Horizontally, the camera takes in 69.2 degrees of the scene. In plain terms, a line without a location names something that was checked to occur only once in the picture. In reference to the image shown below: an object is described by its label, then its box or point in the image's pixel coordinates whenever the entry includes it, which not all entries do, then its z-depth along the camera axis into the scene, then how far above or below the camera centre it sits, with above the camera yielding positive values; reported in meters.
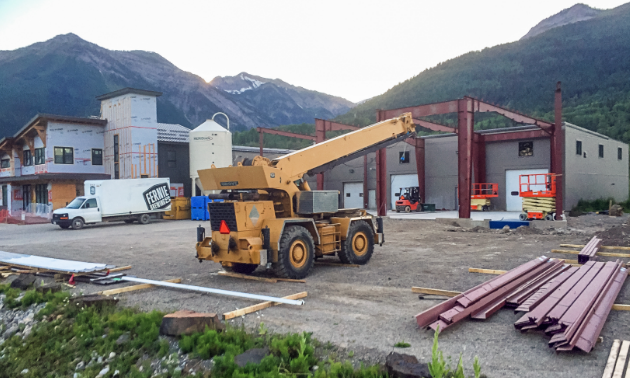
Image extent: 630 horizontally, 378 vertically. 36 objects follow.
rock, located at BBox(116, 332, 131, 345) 6.36 -2.10
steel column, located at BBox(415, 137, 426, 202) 35.56 +1.42
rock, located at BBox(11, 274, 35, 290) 9.52 -1.92
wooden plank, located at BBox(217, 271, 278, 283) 9.68 -1.99
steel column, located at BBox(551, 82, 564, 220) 21.61 +1.21
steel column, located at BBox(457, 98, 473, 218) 21.73 +1.55
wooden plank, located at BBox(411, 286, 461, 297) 7.90 -1.91
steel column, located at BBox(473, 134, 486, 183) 33.56 +1.86
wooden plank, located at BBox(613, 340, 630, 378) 4.34 -1.82
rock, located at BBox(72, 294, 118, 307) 7.68 -1.89
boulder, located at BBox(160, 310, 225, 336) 6.00 -1.80
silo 34.88 +3.04
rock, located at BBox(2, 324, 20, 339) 7.79 -2.41
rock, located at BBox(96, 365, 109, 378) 5.91 -2.39
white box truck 25.91 -0.84
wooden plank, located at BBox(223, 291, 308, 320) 6.81 -1.91
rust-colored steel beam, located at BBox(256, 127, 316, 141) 31.36 +3.90
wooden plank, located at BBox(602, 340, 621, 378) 4.39 -1.84
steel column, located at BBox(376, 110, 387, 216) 26.11 +0.22
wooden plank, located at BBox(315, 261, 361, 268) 11.38 -2.00
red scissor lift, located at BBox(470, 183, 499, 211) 32.11 -0.84
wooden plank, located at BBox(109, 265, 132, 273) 11.51 -2.02
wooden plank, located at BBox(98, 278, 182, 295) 8.71 -1.98
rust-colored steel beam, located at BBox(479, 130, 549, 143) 31.01 +3.32
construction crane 9.51 -0.71
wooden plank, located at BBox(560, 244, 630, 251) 12.85 -1.92
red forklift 34.41 -1.22
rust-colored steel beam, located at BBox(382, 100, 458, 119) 22.30 +3.76
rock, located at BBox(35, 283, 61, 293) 8.82 -1.91
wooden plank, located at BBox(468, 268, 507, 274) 9.82 -1.92
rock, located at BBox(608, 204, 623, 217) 27.72 -1.84
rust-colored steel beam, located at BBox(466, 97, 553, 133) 22.42 +3.48
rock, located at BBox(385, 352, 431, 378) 4.30 -1.76
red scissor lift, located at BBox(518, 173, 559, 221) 22.27 -1.04
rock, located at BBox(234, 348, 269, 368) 5.04 -1.92
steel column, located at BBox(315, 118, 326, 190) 27.56 +3.26
